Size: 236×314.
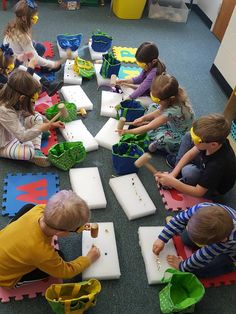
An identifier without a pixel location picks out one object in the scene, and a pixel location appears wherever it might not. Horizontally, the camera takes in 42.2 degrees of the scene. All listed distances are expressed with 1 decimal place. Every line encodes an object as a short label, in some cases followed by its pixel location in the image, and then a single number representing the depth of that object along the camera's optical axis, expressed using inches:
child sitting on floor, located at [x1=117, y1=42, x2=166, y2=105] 86.4
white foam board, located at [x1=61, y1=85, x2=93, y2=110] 92.9
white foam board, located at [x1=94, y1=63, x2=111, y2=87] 103.3
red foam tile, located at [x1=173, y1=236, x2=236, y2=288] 59.6
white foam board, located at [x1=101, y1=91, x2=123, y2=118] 92.7
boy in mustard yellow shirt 43.3
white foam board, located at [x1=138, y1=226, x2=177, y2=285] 57.4
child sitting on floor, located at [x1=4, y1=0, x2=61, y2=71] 88.0
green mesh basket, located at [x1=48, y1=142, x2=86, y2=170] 72.2
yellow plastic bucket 146.6
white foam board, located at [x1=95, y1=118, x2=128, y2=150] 82.5
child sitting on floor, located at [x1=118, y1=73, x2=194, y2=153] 73.2
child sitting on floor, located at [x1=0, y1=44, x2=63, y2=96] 76.7
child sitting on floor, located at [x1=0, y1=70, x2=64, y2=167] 65.2
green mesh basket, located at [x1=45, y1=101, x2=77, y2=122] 84.7
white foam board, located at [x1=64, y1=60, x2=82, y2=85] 102.3
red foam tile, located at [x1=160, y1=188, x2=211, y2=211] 72.2
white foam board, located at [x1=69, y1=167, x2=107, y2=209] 67.9
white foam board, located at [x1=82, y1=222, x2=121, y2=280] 56.1
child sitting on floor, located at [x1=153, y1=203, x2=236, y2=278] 47.3
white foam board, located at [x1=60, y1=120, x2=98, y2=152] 81.1
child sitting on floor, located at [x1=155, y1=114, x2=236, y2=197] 58.7
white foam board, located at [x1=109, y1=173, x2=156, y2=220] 68.0
